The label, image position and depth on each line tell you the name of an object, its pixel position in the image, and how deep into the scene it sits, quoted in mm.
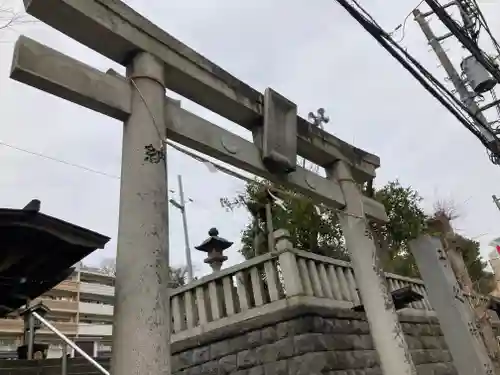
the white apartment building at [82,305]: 25948
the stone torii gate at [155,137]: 2219
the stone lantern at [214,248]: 6922
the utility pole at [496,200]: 16198
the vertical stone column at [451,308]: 4070
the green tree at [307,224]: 9391
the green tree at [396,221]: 10258
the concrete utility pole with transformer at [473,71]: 6801
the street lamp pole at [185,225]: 17766
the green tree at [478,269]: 12420
